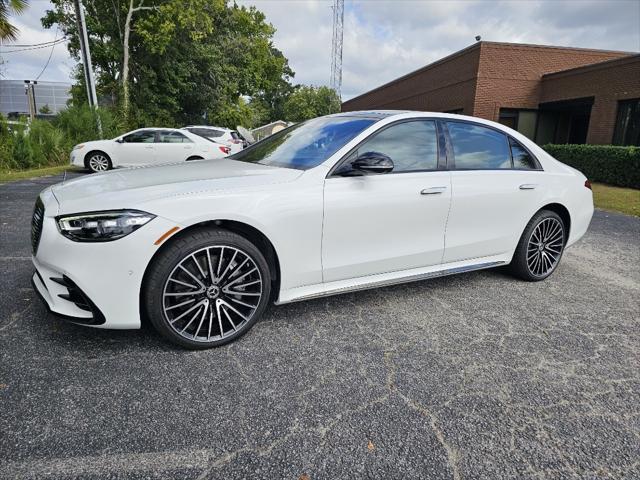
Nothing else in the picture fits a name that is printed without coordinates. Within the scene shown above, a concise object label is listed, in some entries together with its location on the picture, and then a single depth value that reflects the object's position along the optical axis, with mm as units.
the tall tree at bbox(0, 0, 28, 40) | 12391
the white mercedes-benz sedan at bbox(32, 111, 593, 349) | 2391
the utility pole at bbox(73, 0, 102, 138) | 15250
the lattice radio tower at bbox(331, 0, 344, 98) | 51234
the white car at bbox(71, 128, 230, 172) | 12234
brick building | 14750
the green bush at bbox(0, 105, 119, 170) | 12516
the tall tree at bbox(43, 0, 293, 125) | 19641
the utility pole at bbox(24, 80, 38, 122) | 42731
